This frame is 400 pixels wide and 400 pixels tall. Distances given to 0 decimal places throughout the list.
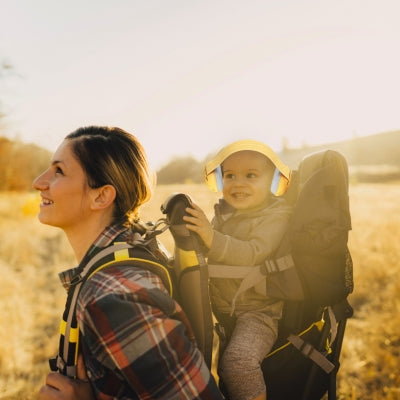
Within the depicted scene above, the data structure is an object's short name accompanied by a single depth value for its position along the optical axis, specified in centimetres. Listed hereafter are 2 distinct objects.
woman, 135
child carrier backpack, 211
